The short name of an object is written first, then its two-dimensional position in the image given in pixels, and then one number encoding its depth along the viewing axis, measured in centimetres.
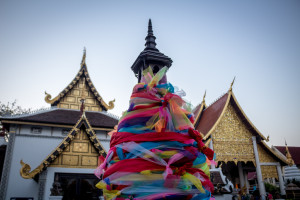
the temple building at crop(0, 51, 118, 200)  805
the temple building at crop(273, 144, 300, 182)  2017
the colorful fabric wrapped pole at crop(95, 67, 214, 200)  228
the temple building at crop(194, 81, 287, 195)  1239
